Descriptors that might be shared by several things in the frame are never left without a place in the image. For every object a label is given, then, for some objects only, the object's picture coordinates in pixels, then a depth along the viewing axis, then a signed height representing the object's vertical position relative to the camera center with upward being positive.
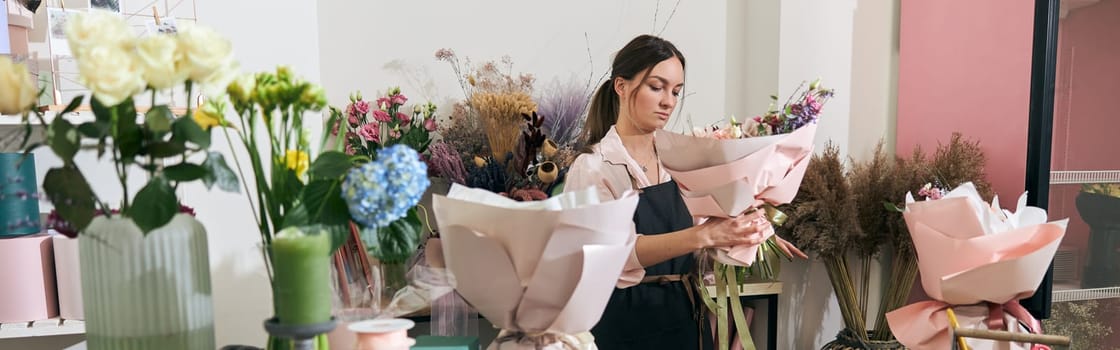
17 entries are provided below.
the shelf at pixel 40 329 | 1.58 -0.47
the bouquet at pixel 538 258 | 0.95 -0.20
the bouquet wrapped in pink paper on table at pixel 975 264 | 1.36 -0.30
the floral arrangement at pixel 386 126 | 2.30 +0.00
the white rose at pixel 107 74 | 0.72 +0.06
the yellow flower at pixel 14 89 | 0.78 +0.05
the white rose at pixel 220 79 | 0.78 +0.06
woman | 1.79 -0.17
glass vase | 0.87 -0.20
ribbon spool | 0.88 -0.28
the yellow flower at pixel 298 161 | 0.88 -0.05
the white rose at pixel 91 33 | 0.74 +0.11
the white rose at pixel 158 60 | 0.74 +0.08
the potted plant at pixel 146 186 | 0.75 -0.07
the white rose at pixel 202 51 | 0.75 +0.09
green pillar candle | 0.78 -0.18
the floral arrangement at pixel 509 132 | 2.18 -0.03
